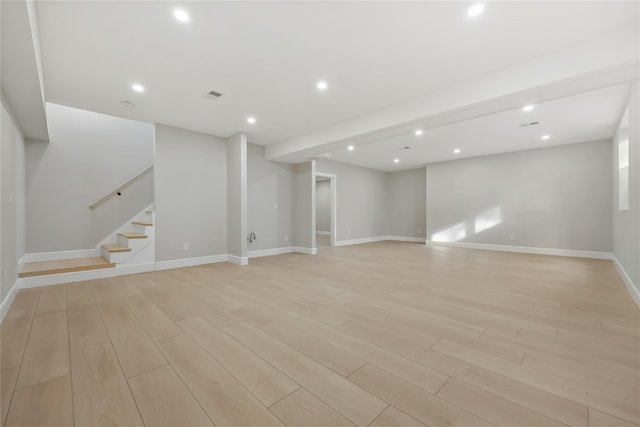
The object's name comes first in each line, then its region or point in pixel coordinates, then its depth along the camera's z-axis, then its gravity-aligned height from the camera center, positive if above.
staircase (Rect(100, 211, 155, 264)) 3.96 -0.51
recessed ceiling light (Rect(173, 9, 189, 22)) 2.00 +1.60
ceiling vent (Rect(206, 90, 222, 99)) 3.32 +1.59
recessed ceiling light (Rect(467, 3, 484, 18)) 1.96 +1.58
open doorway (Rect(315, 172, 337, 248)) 10.75 +0.17
